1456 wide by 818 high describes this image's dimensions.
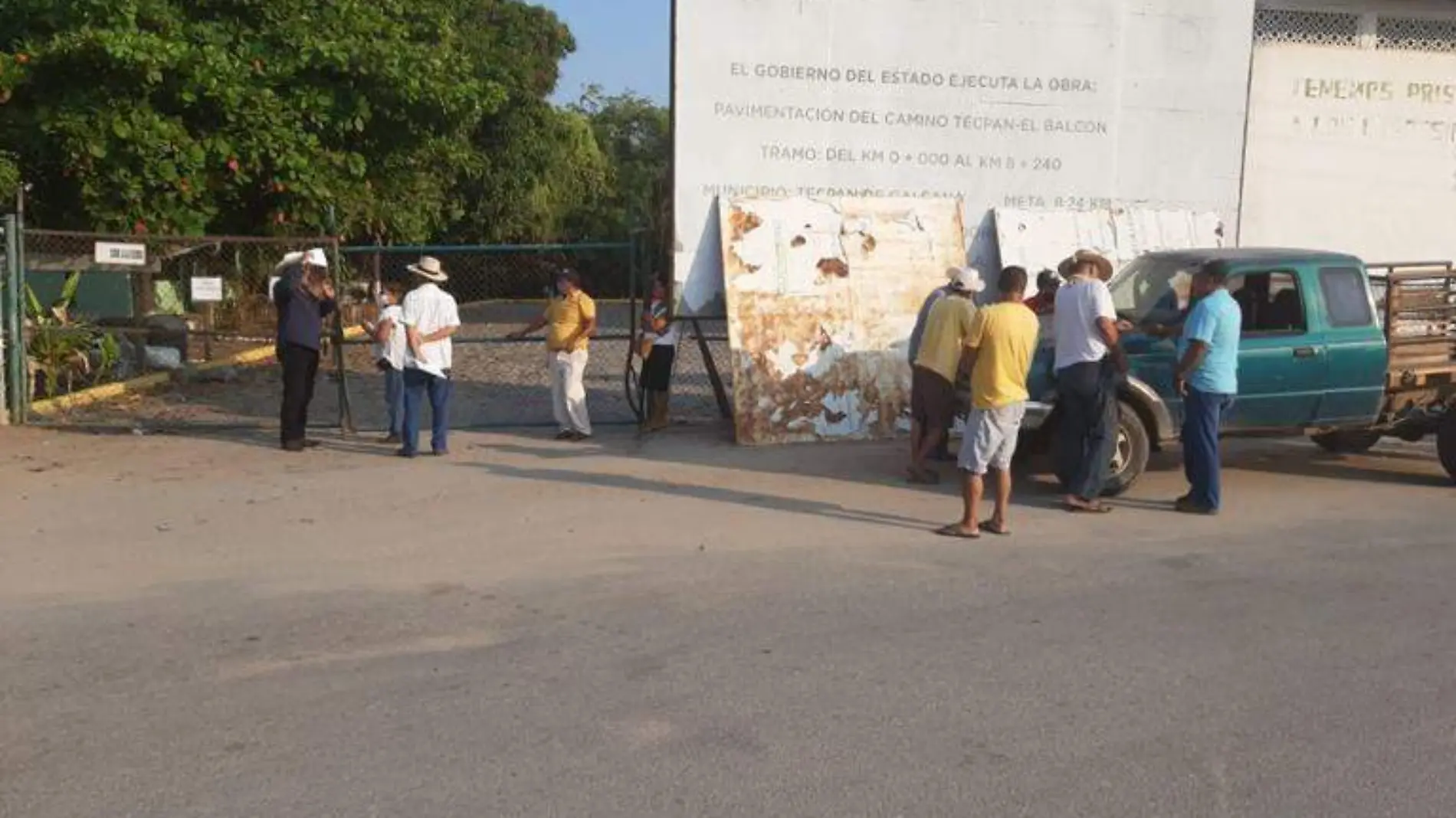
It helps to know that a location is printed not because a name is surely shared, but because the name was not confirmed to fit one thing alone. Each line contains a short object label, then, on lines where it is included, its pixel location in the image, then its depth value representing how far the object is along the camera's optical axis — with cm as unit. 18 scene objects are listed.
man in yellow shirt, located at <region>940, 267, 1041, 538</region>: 818
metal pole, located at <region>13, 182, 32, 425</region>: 1209
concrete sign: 1190
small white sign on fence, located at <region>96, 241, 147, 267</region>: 1255
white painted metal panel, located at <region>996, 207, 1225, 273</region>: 1241
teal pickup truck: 964
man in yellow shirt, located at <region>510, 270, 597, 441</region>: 1173
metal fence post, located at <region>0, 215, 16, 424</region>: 1220
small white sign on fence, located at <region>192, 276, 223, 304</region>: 1259
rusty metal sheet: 1174
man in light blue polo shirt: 889
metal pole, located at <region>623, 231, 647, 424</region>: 1219
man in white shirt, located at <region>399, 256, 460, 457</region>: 1098
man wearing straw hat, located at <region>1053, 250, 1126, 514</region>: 884
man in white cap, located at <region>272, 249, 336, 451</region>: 1135
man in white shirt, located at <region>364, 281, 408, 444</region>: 1146
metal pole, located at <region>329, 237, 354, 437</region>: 1188
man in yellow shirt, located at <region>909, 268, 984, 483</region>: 966
